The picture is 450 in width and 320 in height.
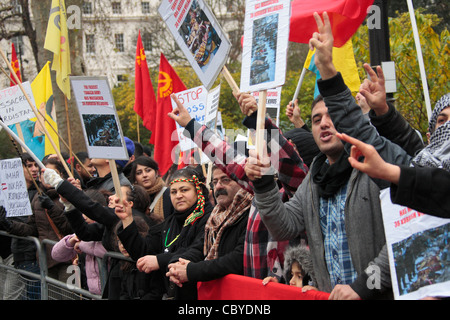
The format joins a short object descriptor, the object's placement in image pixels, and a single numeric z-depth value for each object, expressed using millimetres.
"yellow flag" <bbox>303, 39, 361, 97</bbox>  6020
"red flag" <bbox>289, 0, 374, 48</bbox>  5469
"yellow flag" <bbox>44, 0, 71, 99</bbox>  6348
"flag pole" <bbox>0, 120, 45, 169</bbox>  5172
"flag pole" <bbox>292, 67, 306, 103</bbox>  5571
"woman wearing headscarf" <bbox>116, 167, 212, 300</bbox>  4258
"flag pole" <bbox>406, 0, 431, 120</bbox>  4556
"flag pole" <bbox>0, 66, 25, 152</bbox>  7959
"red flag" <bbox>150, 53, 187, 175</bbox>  8203
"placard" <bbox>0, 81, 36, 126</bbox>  7180
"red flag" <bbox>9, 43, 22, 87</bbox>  9945
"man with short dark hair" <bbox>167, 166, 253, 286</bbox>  3814
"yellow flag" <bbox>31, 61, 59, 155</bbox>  9422
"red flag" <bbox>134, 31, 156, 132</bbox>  9039
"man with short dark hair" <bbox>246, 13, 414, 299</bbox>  2891
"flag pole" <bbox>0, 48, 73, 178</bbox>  5576
